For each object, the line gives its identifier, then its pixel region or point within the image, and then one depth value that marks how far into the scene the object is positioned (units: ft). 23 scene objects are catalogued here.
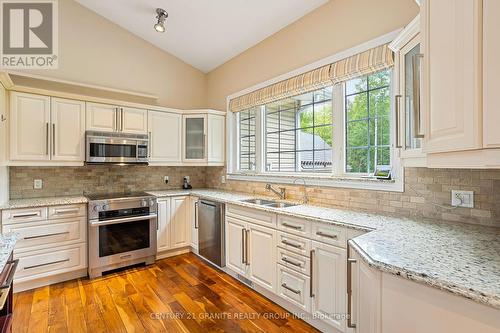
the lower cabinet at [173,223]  11.42
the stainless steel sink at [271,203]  9.09
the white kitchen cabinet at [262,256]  7.82
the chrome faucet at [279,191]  9.88
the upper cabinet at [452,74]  3.06
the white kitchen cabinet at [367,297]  3.71
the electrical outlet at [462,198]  5.45
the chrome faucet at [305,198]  9.03
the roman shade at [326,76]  6.86
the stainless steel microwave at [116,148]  10.18
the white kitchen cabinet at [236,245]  8.96
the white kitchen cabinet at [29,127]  8.88
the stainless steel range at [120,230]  9.59
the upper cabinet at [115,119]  10.48
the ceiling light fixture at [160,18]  10.17
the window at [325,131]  7.57
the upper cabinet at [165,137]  12.13
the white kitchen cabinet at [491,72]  2.86
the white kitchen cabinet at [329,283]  5.98
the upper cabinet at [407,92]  4.88
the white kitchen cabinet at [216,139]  13.07
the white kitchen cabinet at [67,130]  9.65
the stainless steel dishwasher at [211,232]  9.95
